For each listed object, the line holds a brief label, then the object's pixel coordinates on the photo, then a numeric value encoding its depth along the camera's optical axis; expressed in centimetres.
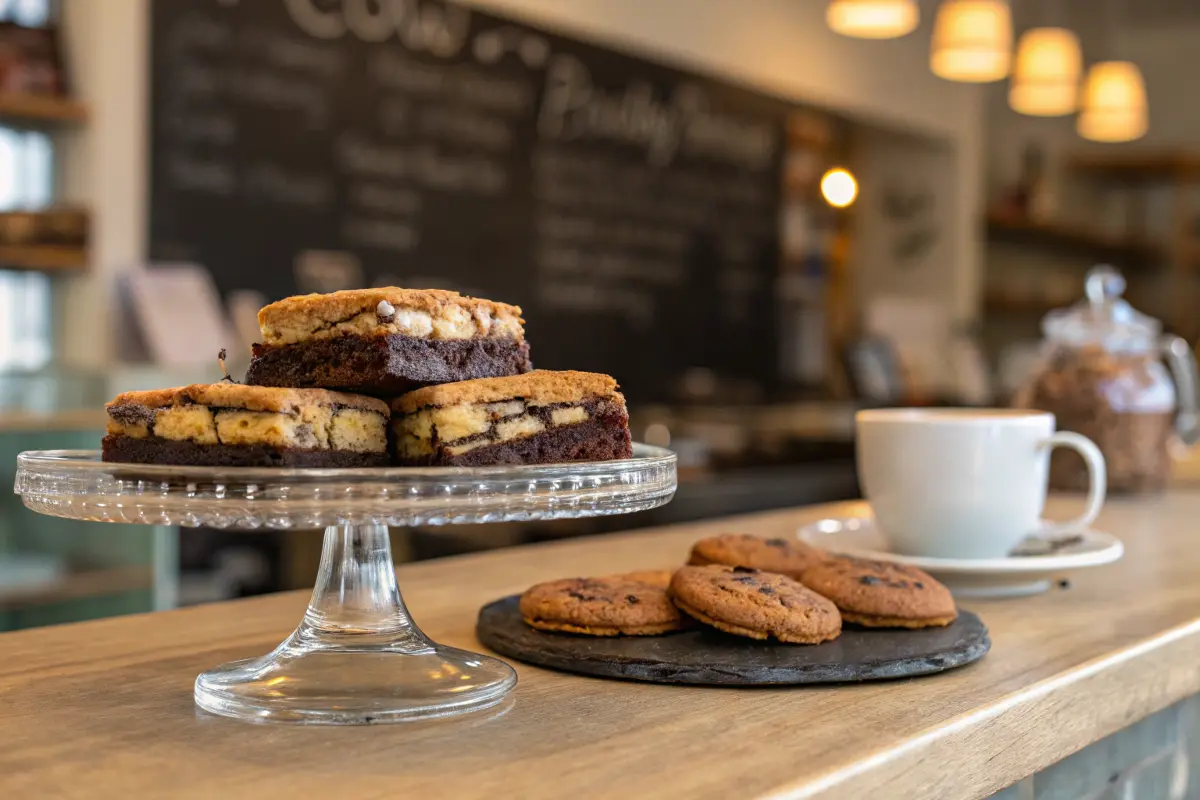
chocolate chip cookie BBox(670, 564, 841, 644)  82
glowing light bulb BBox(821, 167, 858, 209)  666
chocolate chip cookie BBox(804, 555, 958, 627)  88
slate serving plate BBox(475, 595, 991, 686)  77
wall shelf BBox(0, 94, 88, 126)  310
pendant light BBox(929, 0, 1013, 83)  447
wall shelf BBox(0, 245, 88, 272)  311
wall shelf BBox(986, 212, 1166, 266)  769
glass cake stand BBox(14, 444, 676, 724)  67
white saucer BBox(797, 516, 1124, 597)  106
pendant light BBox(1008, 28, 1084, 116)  506
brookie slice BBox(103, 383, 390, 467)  77
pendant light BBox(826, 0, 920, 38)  407
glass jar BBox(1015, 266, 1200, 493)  188
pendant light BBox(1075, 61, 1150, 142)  578
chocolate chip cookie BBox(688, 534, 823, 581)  96
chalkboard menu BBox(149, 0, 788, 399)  357
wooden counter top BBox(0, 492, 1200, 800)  59
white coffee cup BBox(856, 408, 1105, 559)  112
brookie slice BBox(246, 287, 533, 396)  85
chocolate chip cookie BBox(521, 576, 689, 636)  85
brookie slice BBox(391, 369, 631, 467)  80
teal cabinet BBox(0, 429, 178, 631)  270
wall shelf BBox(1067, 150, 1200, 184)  844
